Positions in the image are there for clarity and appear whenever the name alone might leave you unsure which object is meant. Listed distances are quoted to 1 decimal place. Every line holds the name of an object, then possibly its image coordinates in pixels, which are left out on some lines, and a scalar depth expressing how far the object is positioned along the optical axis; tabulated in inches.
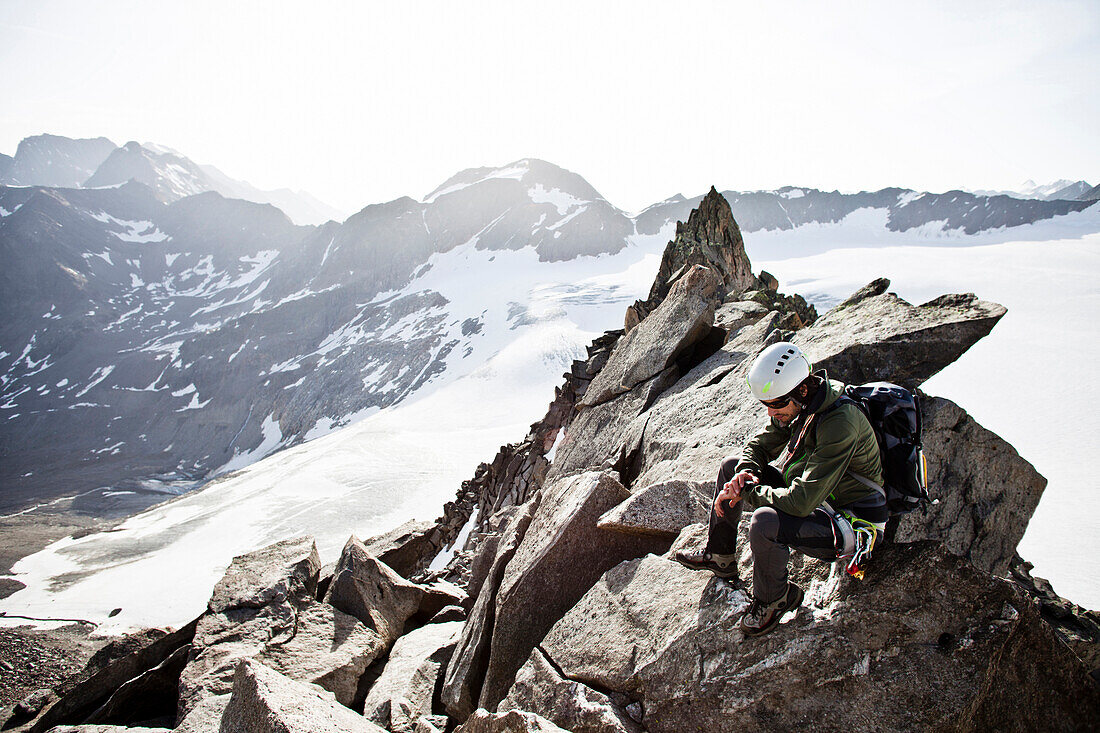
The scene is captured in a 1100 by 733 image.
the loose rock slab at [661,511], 263.7
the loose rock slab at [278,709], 204.7
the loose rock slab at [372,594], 420.8
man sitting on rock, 166.9
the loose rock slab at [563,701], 191.9
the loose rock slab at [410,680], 294.2
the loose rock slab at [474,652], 274.1
